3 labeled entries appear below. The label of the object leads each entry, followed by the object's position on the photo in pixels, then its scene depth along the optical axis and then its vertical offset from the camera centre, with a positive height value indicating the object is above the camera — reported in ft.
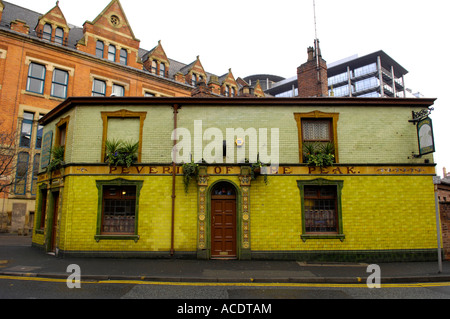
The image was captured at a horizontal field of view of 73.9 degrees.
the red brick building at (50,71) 79.05 +41.60
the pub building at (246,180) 39.22 +4.00
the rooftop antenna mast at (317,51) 66.07 +35.39
